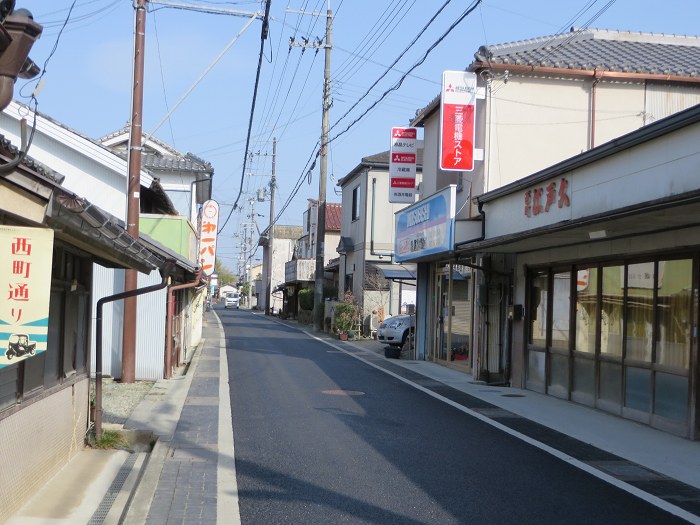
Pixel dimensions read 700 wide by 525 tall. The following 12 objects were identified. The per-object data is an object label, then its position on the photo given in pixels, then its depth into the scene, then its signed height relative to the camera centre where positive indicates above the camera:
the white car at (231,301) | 100.19 -2.09
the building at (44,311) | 5.14 -0.26
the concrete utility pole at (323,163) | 36.09 +5.82
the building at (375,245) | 36.06 +2.07
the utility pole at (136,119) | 14.52 +3.01
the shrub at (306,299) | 48.34 -0.74
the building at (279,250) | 77.94 +3.65
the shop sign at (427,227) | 18.84 +1.69
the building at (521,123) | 17.98 +4.01
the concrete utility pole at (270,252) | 59.44 +2.80
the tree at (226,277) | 154.91 +1.61
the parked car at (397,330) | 27.05 -1.41
